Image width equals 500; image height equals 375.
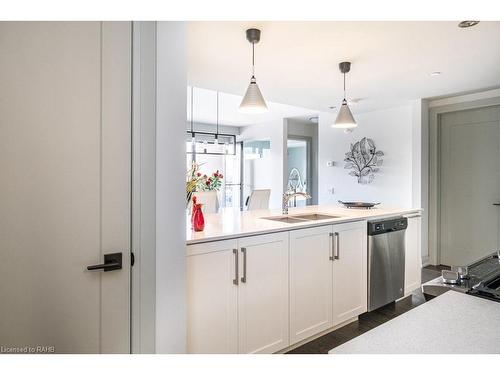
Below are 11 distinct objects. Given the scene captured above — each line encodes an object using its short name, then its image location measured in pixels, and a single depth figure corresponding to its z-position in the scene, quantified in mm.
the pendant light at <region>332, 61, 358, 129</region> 2793
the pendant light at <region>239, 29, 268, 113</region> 2217
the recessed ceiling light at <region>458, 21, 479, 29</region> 2008
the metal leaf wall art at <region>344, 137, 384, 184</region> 4691
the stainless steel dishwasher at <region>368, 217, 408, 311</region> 2678
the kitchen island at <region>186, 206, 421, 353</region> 1700
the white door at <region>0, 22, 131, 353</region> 1131
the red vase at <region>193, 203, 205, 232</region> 1869
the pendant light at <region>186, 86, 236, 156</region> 6316
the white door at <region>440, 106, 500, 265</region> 3754
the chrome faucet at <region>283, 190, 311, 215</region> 2859
